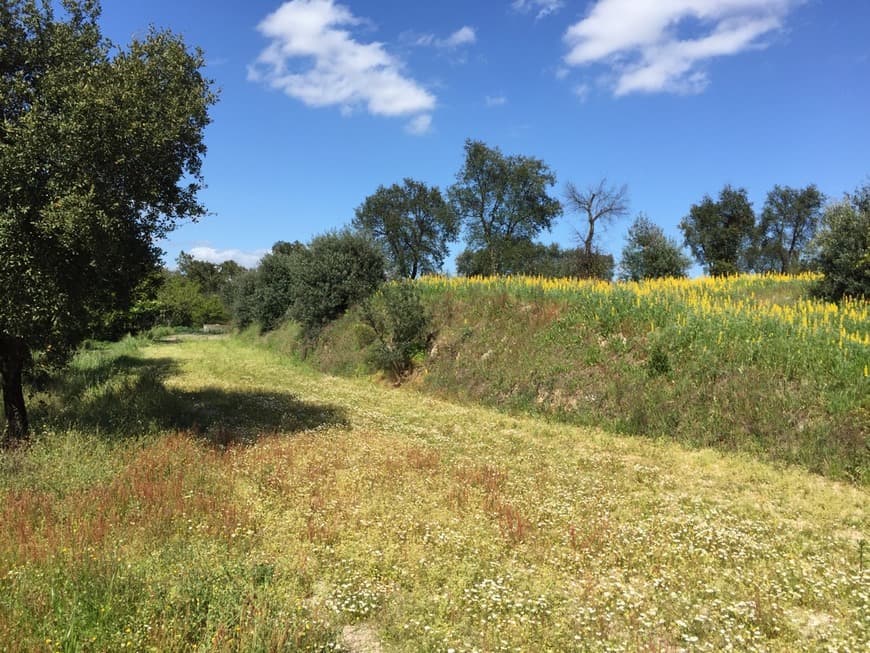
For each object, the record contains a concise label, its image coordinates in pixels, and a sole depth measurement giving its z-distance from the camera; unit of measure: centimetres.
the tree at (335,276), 2411
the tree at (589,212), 4288
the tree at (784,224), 5634
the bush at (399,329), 1912
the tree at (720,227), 5109
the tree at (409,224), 5897
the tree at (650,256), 2833
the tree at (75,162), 773
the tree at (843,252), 1584
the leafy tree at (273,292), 3678
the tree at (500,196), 5231
